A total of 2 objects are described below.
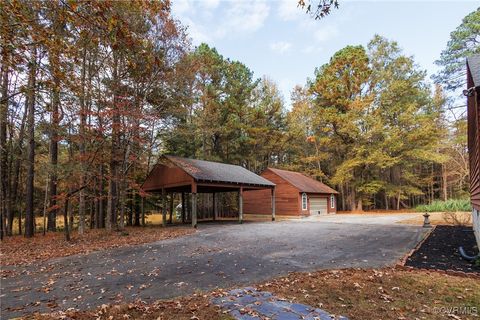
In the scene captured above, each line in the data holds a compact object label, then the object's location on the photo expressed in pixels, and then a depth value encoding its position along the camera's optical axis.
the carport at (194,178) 14.69
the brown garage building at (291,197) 22.55
